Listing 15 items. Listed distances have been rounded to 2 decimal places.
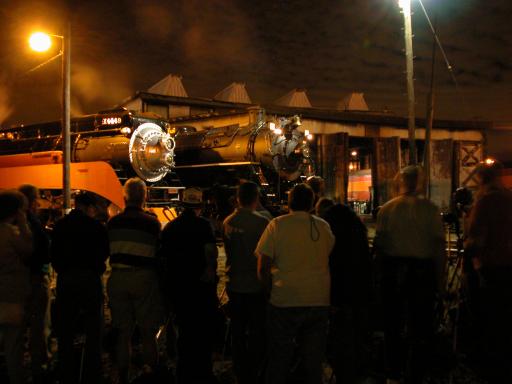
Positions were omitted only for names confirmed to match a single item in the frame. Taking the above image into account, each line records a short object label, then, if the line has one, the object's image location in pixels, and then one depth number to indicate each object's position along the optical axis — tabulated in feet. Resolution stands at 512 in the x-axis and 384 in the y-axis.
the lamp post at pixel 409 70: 45.80
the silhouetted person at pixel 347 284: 14.96
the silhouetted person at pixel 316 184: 19.40
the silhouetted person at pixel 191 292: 15.34
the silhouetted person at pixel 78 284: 15.51
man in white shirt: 13.53
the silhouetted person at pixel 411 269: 15.17
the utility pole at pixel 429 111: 46.96
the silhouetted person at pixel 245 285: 15.53
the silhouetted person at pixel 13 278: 14.44
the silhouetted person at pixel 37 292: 16.29
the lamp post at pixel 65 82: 32.55
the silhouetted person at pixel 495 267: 15.26
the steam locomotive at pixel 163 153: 42.19
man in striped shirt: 15.85
